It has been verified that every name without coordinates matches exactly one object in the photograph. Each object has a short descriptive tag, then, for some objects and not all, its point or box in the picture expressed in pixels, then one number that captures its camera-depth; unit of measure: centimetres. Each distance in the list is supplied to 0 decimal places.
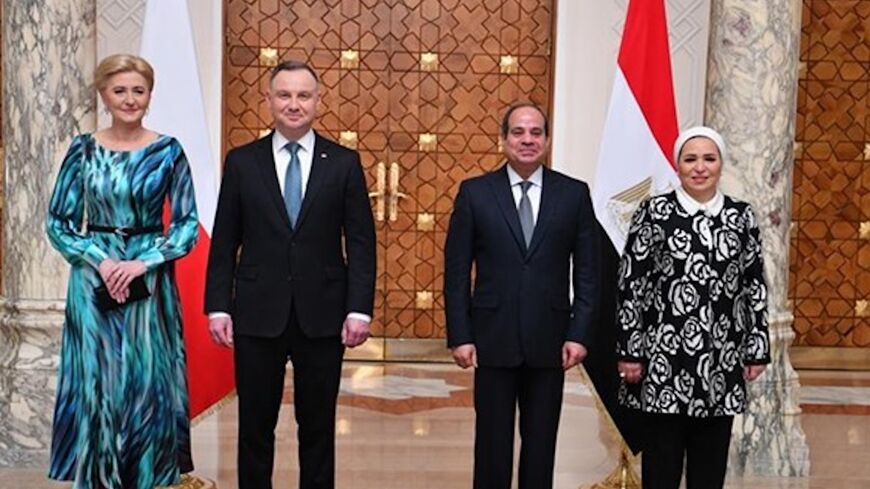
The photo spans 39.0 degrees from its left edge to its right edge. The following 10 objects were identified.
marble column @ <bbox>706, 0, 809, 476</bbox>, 603
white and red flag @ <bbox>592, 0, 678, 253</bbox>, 531
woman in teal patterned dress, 420
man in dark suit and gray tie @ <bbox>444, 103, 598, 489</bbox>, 421
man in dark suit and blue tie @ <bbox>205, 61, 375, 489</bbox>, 418
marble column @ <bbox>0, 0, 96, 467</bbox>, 588
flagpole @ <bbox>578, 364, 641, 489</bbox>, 549
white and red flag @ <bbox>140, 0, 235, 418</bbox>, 522
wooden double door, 890
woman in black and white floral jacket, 423
